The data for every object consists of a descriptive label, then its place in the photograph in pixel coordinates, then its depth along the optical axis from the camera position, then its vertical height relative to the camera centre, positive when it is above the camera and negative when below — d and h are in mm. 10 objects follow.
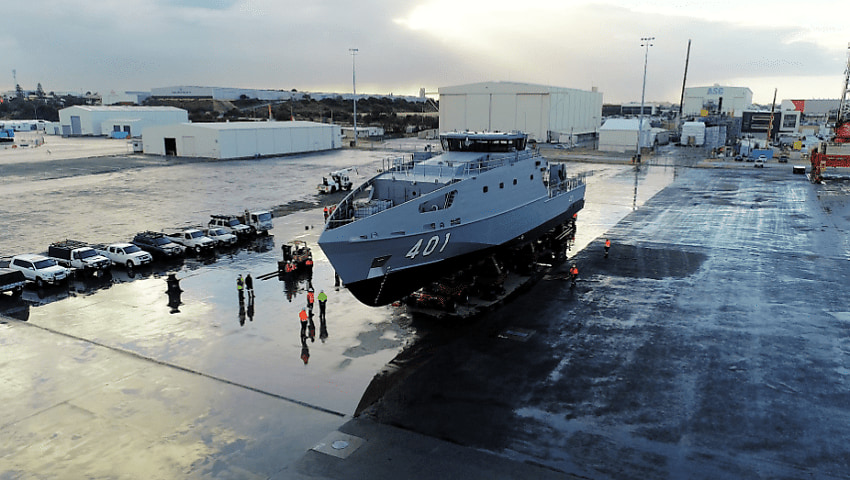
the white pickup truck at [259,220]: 35875 -5809
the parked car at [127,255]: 28078 -6418
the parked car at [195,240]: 31062 -6226
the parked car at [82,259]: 26656 -6364
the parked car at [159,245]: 29938 -6325
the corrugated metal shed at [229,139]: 79312 -1305
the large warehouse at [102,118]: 128000 +2594
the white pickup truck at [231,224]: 34094 -5918
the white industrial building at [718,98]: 161125 +11795
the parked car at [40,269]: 24906 -6448
